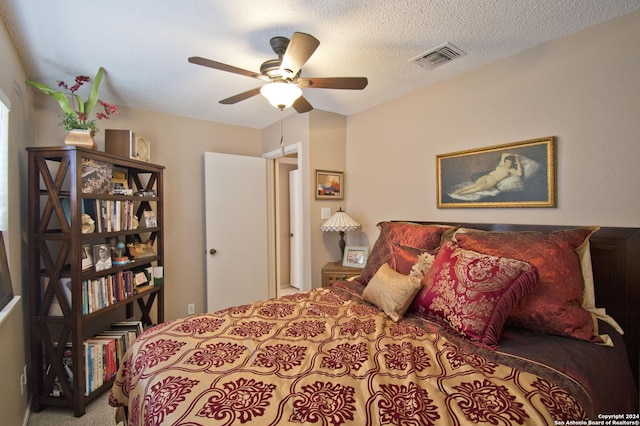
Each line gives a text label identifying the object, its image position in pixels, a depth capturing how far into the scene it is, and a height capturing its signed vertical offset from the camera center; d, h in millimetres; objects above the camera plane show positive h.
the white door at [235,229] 3211 -230
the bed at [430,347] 859 -593
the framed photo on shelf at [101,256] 2064 -335
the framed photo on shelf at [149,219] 2676 -77
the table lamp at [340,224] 2828 -154
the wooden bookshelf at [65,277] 1859 -441
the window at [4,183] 1526 +171
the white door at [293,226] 4680 -289
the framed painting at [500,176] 1815 +222
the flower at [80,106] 1947 +757
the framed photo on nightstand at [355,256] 2836 -487
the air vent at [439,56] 1867 +1049
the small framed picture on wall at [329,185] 3035 +262
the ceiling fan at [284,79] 1523 +785
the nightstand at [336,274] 2707 -626
